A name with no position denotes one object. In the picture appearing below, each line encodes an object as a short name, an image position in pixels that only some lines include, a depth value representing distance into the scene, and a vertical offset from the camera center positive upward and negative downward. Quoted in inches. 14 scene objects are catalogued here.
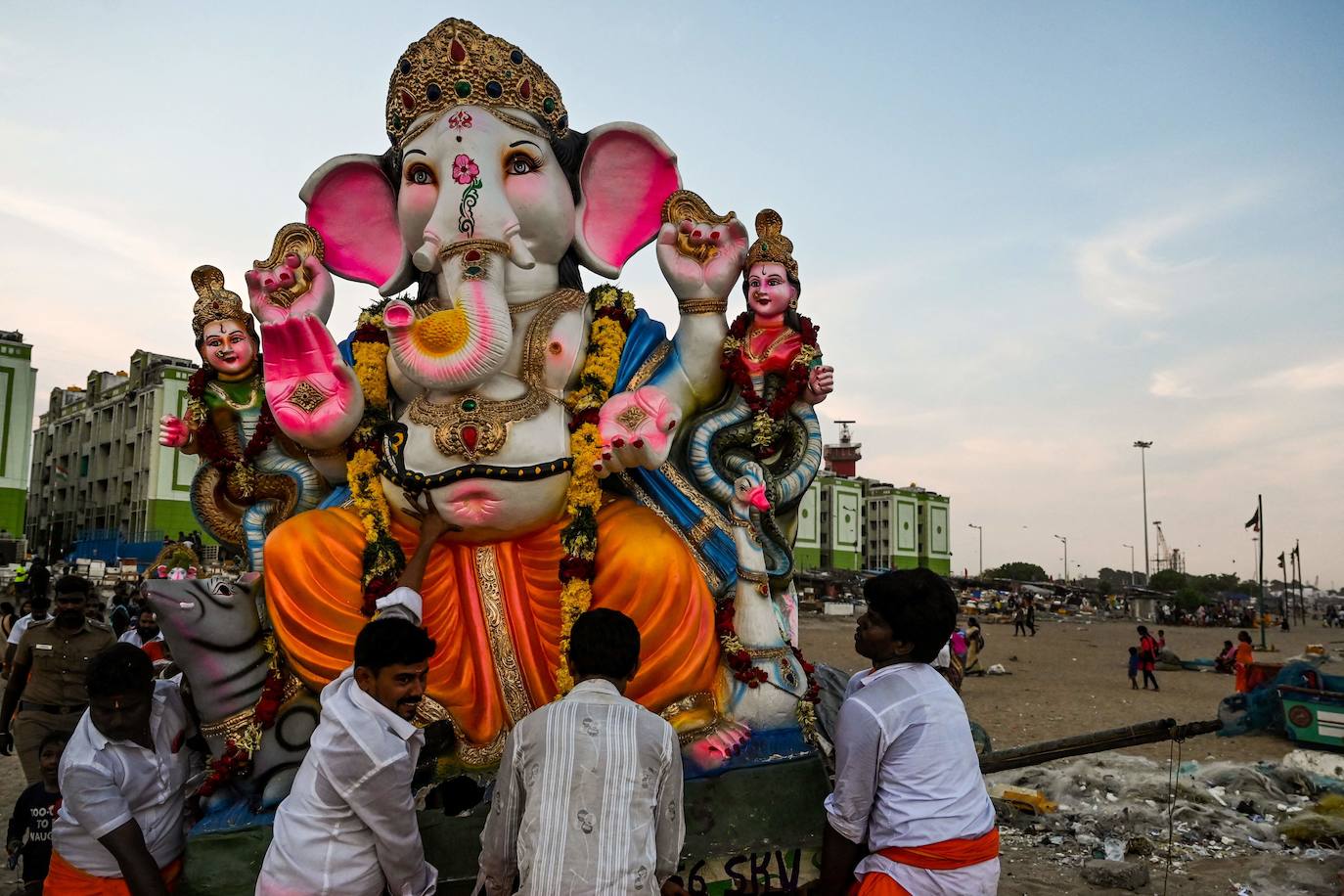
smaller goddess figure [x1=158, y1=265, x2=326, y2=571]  176.9 +20.5
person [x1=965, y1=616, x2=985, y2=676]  756.6 -61.9
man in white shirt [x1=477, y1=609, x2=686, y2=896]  87.3 -21.2
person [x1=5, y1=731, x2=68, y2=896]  157.0 -43.9
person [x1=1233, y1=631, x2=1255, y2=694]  544.3 -47.6
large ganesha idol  159.3 +21.7
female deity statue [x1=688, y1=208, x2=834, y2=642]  177.6 +29.8
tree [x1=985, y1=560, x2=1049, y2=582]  3326.8 -10.2
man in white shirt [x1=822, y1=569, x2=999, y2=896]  97.7 -22.2
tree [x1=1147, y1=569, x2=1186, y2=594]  2746.1 -26.3
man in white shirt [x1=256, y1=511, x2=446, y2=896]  94.0 -22.6
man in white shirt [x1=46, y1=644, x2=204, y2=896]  114.0 -29.5
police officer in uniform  193.3 -24.2
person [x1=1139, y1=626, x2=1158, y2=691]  643.5 -54.4
